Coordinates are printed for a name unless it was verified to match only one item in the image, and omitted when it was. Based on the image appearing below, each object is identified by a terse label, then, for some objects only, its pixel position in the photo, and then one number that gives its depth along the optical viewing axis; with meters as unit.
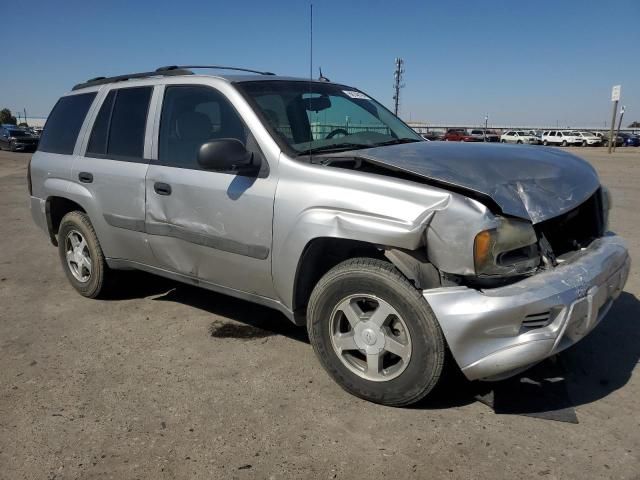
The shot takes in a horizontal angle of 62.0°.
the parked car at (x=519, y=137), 49.45
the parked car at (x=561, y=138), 50.38
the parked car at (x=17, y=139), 31.30
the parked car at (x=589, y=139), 49.78
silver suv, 2.54
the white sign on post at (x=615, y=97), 29.30
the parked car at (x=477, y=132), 52.19
